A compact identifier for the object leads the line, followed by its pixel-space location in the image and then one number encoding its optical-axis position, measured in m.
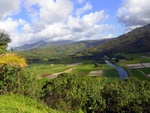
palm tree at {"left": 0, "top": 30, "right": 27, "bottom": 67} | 11.71
